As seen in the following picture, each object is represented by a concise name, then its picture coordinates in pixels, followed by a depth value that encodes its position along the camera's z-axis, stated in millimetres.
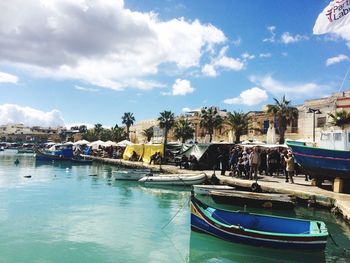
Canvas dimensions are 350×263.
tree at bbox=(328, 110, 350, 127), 35281
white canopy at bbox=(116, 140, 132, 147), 59578
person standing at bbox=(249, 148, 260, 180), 24000
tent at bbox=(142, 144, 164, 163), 45044
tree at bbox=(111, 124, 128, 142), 91625
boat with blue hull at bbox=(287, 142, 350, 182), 19062
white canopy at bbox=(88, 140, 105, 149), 66000
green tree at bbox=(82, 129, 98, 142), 113944
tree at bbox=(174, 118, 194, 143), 65875
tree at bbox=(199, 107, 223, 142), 58438
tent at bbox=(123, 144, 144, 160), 51444
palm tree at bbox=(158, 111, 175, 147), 69875
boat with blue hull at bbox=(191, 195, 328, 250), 11352
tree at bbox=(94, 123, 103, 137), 117788
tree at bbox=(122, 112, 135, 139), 99562
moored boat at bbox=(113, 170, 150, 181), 33656
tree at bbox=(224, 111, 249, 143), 49719
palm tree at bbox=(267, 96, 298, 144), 44406
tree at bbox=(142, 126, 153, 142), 82544
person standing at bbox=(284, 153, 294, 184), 23172
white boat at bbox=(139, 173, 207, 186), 27828
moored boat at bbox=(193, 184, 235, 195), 22328
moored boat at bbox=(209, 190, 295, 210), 18016
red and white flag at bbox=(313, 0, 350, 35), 14578
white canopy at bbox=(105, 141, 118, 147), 64125
